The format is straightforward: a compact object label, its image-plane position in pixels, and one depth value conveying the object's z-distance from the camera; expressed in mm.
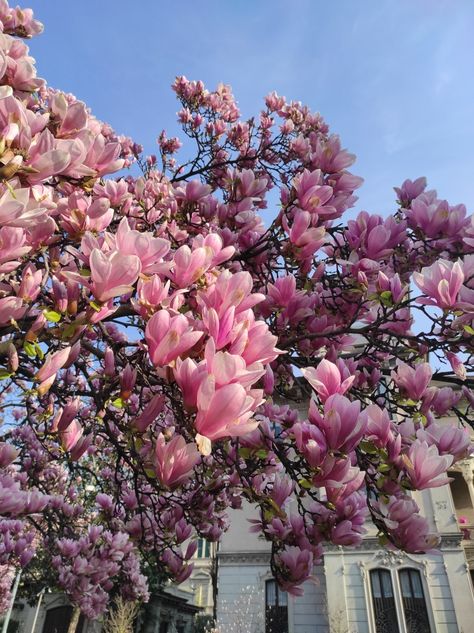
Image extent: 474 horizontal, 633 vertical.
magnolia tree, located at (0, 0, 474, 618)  1265
